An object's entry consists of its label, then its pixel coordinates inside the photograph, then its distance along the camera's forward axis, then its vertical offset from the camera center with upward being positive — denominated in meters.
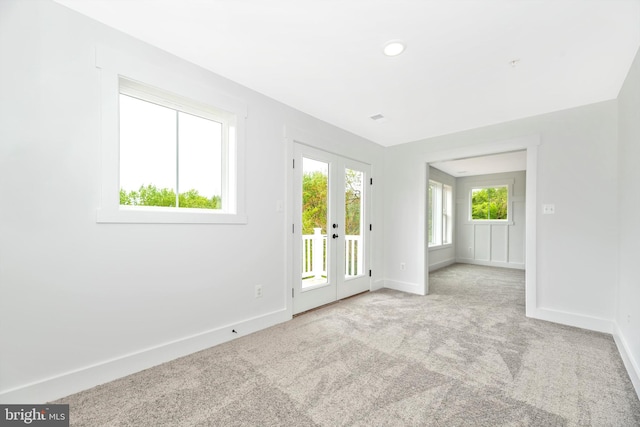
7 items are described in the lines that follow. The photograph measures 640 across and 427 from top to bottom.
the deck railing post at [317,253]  3.59 -0.54
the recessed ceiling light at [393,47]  1.99 +1.26
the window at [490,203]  6.93 +0.27
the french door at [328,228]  3.25 -0.20
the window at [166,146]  1.91 +0.57
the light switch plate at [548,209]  3.15 +0.05
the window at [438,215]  6.73 -0.04
